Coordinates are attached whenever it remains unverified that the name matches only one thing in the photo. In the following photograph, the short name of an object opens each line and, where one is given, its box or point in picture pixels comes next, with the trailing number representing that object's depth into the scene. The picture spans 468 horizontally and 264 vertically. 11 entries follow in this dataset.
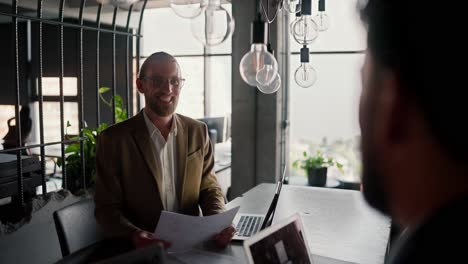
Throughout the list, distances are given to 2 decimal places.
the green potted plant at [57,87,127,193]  3.43
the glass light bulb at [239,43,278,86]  1.38
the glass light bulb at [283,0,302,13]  2.34
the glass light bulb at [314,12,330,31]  2.17
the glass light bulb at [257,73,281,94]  2.15
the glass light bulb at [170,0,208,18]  1.35
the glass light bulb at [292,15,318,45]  2.05
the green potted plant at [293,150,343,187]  4.89
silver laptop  1.83
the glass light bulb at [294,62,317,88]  2.36
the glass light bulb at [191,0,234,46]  1.28
